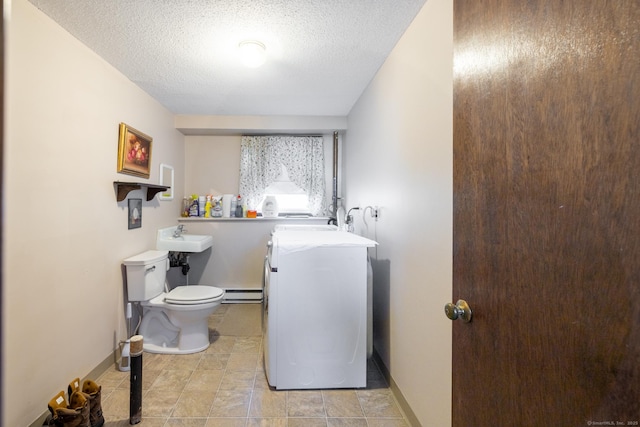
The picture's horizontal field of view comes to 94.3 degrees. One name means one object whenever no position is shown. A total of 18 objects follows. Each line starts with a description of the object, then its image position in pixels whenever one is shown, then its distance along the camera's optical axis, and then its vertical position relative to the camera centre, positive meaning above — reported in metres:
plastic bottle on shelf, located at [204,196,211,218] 3.76 +0.10
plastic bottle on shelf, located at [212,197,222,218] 3.77 +0.10
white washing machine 1.94 -0.65
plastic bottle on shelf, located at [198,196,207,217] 3.75 +0.13
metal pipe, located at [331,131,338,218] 3.84 +0.47
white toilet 2.40 -0.77
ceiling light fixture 1.88 +1.06
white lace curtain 3.87 +0.68
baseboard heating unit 3.79 -1.03
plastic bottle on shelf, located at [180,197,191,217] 3.74 +0.12
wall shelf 2.30 +0.22
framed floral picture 2.34 +0.54
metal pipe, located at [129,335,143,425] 1.68 -0.95
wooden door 0.44 +0.01
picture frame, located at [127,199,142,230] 2.51 +0.01
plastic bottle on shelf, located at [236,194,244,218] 3.84 +0.10
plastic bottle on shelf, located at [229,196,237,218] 3.82 +0.09
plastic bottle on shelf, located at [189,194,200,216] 3.72 +0.09
